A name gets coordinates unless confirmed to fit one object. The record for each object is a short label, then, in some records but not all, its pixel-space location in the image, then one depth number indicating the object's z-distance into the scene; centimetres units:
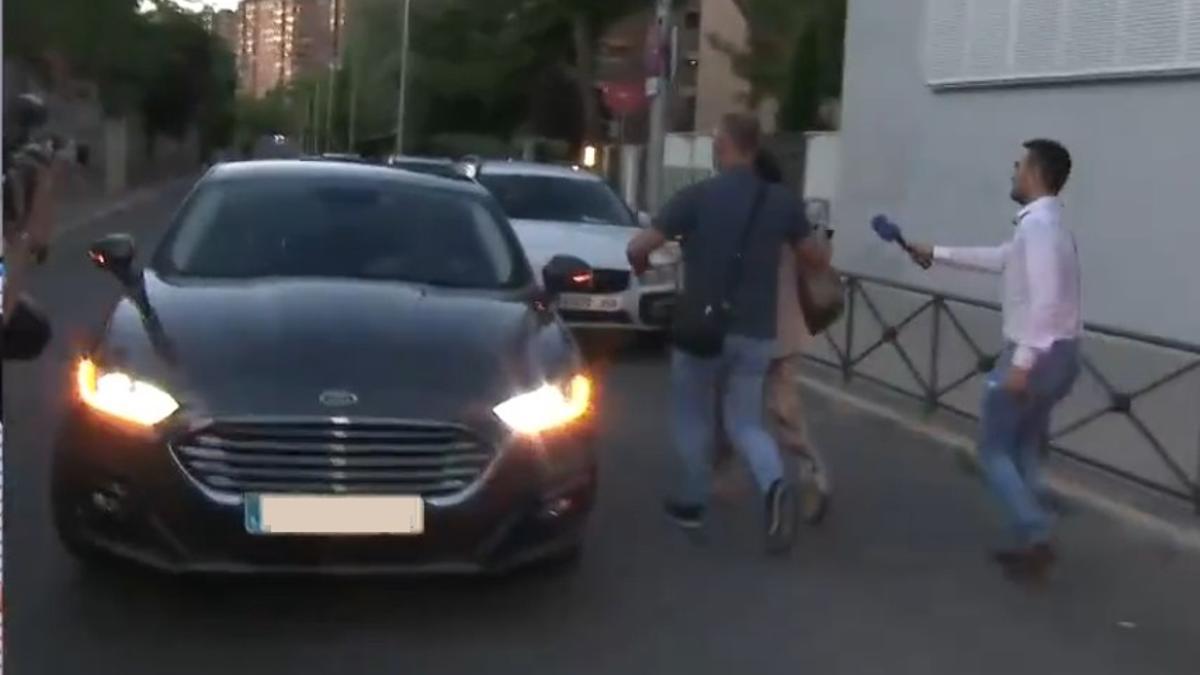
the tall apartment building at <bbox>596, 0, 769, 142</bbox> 5575
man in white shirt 782
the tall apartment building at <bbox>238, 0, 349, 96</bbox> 9262
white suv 1587
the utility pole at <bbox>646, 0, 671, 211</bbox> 2659
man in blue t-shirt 829
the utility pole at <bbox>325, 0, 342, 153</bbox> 9906
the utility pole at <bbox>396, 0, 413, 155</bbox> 5817
